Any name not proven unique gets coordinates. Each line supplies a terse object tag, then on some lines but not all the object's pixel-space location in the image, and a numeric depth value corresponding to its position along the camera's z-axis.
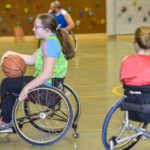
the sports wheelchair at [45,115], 6.01
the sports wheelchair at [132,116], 5.35
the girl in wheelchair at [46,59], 6.09
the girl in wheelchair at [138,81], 5.35
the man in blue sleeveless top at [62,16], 15.19
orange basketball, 6.37
